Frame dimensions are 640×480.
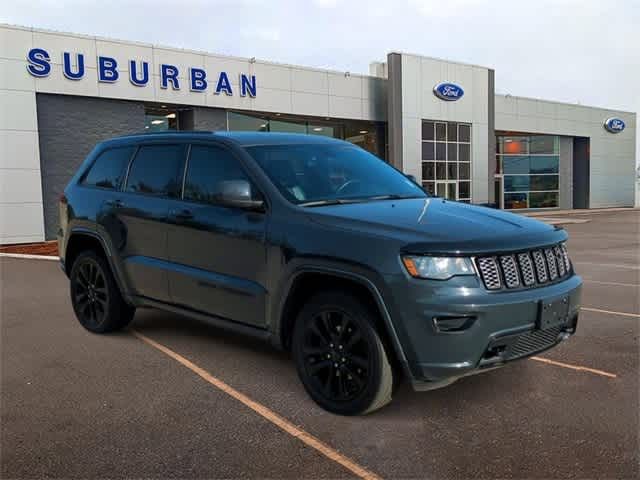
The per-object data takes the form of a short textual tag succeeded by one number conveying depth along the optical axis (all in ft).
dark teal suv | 10.79
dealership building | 63.21
